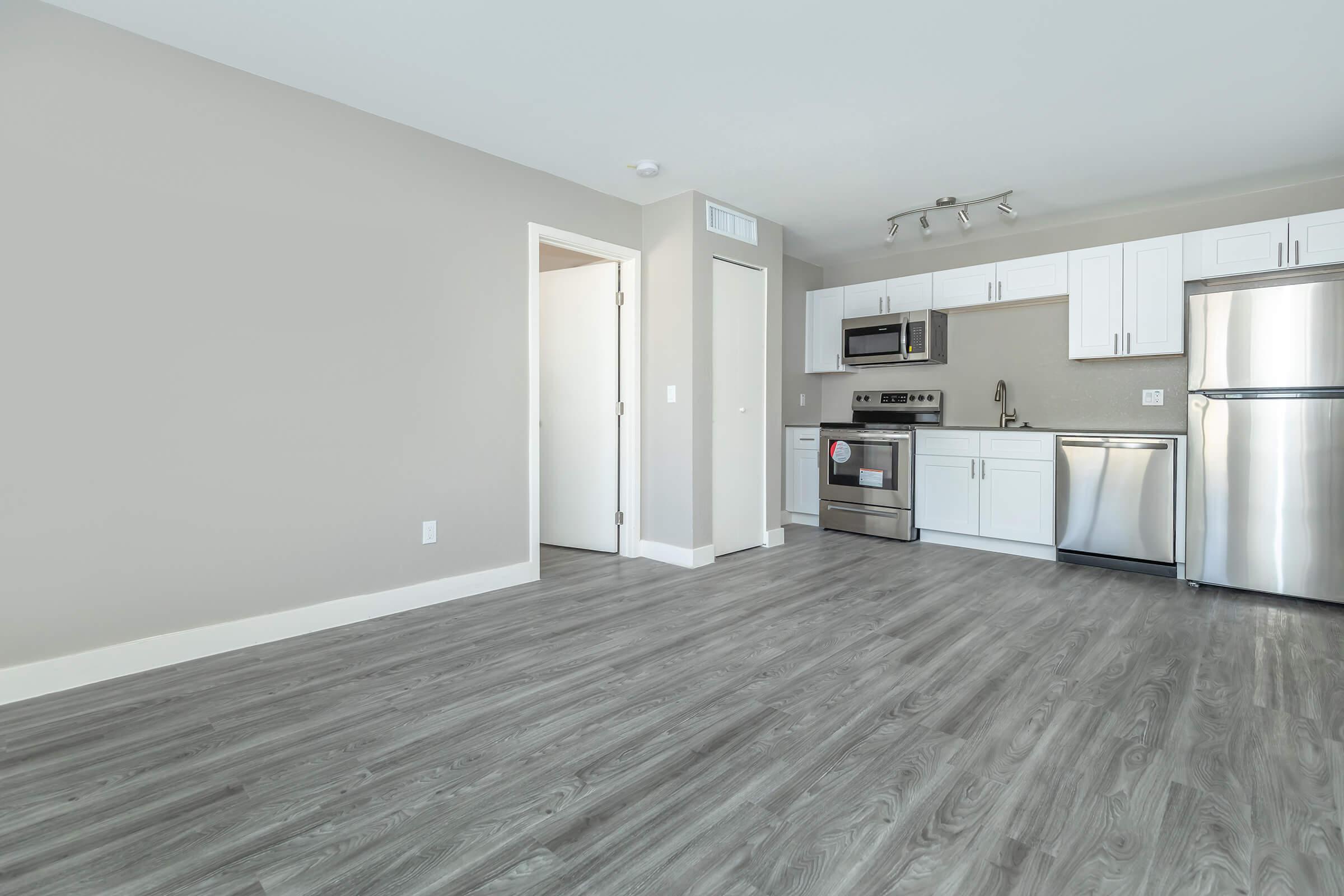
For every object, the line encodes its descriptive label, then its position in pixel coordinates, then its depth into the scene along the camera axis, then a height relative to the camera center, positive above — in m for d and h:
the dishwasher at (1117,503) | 4.01 -0.43
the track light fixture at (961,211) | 4.20 +1.57
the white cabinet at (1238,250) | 3.80 +1.15
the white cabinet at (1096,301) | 4.41 +0.96
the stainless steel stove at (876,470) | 5.10 -0.27
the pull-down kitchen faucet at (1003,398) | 5.16 +0.32
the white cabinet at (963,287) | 5.02 +1.21
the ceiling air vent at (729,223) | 4.32 +1.50
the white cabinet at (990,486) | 4.50 -0.37
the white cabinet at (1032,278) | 4.67 +1.20
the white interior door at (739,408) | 4.51 +0.22
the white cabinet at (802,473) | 5.71 -0.33
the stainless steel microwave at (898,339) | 5.29 +0.83
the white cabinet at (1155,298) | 4.17 +0.92
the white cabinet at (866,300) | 5.57 +1.22
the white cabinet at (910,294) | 5.35 +1.22
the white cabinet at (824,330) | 5.86 +1.00
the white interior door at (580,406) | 4.52 +0.23
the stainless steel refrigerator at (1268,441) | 3.38 -0.02
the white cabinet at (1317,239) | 3.64 +1.15
